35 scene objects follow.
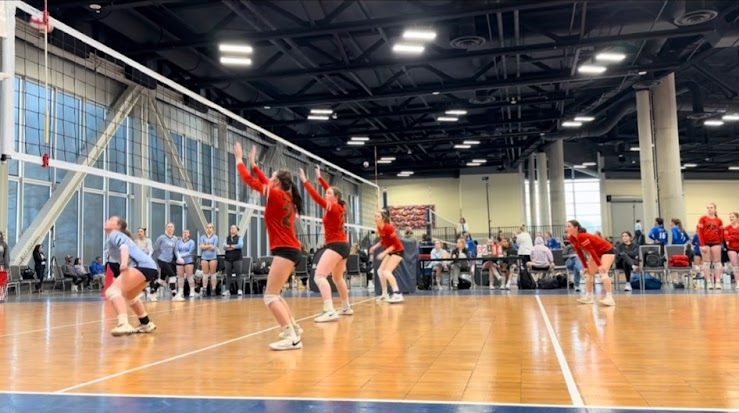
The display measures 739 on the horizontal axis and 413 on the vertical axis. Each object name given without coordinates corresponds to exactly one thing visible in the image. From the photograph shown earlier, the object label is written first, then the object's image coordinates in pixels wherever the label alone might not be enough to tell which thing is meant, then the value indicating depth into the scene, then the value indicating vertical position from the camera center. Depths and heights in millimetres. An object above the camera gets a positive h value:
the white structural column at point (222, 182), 21375 +2748
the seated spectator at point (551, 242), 18344 +170
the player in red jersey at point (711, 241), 12547 +52
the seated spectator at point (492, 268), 15423 -492
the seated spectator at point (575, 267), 13542 -447
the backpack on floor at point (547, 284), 14734 -875
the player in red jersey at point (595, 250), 9305 -55
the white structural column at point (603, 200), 40750 +3071
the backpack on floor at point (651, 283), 13711 -858
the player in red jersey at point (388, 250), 10535 +36
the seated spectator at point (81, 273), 17125 -353
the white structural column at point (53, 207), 14945 +1375
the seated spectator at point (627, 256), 13555 -231
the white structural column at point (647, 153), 21750 +3334
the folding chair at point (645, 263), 13391 -392
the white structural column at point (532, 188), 35625 +3536
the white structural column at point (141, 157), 18141 +3094
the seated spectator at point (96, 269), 17844 -262
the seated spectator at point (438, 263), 16302 -332
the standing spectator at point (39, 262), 15037 -8
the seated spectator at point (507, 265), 15453 -429
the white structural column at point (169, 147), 18438 +3405
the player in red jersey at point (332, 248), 7590 +70
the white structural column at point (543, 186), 34125 +3479
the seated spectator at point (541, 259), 14453 -271
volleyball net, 14992 +3320
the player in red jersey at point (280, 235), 5387 +183
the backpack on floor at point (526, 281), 14930 -800
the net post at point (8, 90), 8047 +2339
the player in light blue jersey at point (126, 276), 6489 -183
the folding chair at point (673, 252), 13336 -165
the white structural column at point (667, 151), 20500 +3191
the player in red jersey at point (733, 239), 12297 +76
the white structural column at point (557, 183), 32219 +3463
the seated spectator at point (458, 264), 16000 -359
